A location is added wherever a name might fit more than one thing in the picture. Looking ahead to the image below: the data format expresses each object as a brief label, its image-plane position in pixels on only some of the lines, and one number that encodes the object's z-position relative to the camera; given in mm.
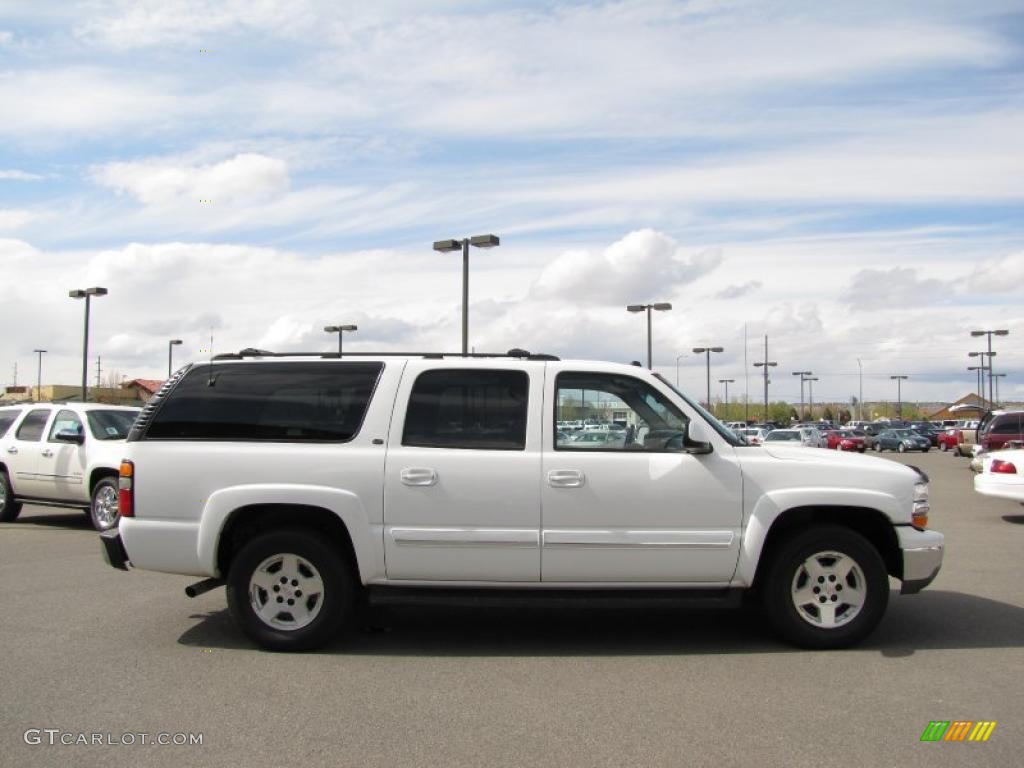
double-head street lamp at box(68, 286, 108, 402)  36781
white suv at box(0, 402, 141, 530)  12133
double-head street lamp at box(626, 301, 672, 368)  39281
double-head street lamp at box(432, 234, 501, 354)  23125
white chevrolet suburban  6051
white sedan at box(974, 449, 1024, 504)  13422
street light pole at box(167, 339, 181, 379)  55469
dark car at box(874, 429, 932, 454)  50344
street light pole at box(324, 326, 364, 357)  40319
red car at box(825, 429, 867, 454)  46312
